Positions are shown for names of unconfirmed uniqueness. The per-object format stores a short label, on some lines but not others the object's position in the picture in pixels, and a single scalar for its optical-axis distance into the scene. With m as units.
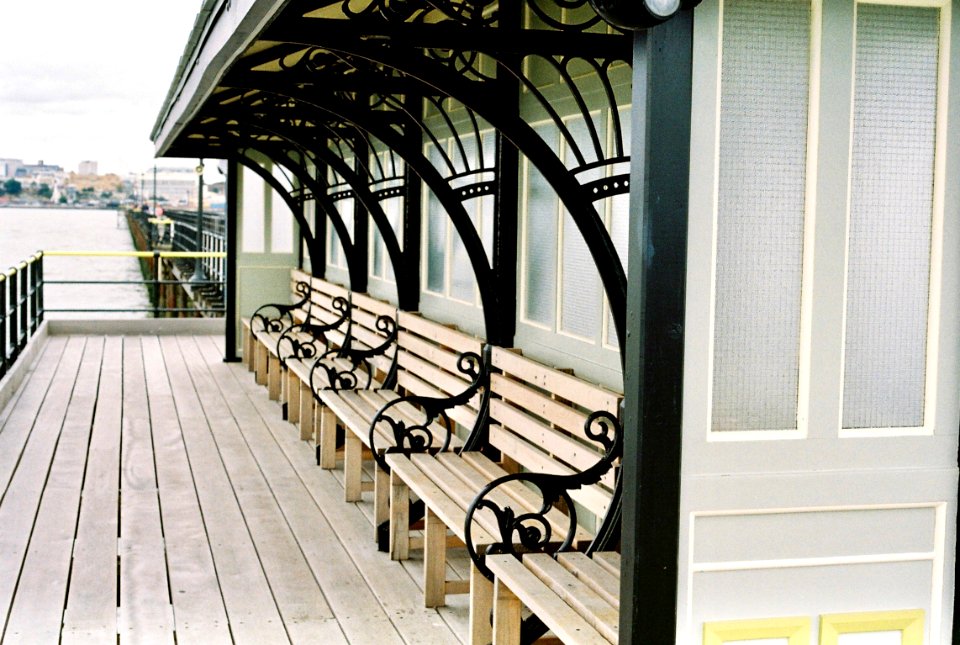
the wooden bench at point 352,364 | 7.33
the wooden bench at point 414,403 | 5.47
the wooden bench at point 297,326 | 9.40
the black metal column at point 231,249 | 12.33
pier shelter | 2.54
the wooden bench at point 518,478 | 3.91
